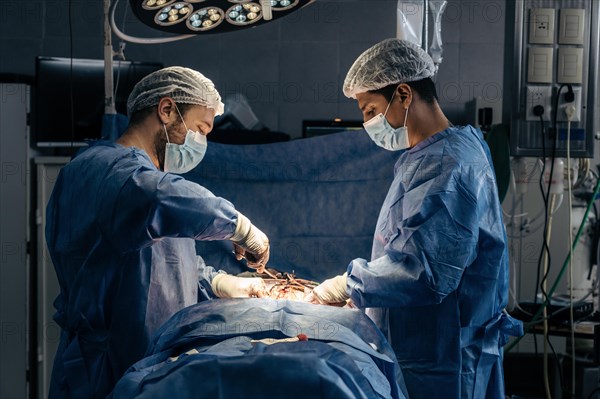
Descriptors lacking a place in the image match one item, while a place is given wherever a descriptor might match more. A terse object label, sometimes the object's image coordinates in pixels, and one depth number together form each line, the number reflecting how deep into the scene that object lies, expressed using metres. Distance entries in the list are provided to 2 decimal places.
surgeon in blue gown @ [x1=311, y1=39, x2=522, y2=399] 2.06
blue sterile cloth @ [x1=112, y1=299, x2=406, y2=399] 1.39
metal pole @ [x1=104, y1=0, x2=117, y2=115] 2.80
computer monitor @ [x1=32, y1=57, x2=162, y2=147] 4.00
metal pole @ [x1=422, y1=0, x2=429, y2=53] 2.76
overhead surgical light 2.29
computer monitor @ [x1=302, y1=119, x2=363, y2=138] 4.04
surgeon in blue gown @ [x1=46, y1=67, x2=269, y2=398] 2.02
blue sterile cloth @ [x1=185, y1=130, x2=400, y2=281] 2.90
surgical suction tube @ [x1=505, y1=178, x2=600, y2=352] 3.13
